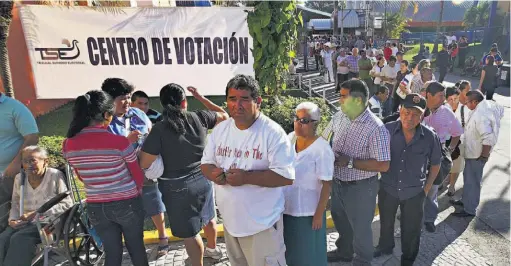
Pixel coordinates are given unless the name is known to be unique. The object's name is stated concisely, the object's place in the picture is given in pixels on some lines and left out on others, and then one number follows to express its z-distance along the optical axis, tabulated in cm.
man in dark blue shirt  284
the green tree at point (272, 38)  526
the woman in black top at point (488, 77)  920
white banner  768
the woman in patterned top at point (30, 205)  294
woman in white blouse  233
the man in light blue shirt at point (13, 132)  310
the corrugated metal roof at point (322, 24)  3400
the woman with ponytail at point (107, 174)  228
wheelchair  288
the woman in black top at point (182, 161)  250
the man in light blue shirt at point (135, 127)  285
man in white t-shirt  202
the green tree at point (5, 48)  687
